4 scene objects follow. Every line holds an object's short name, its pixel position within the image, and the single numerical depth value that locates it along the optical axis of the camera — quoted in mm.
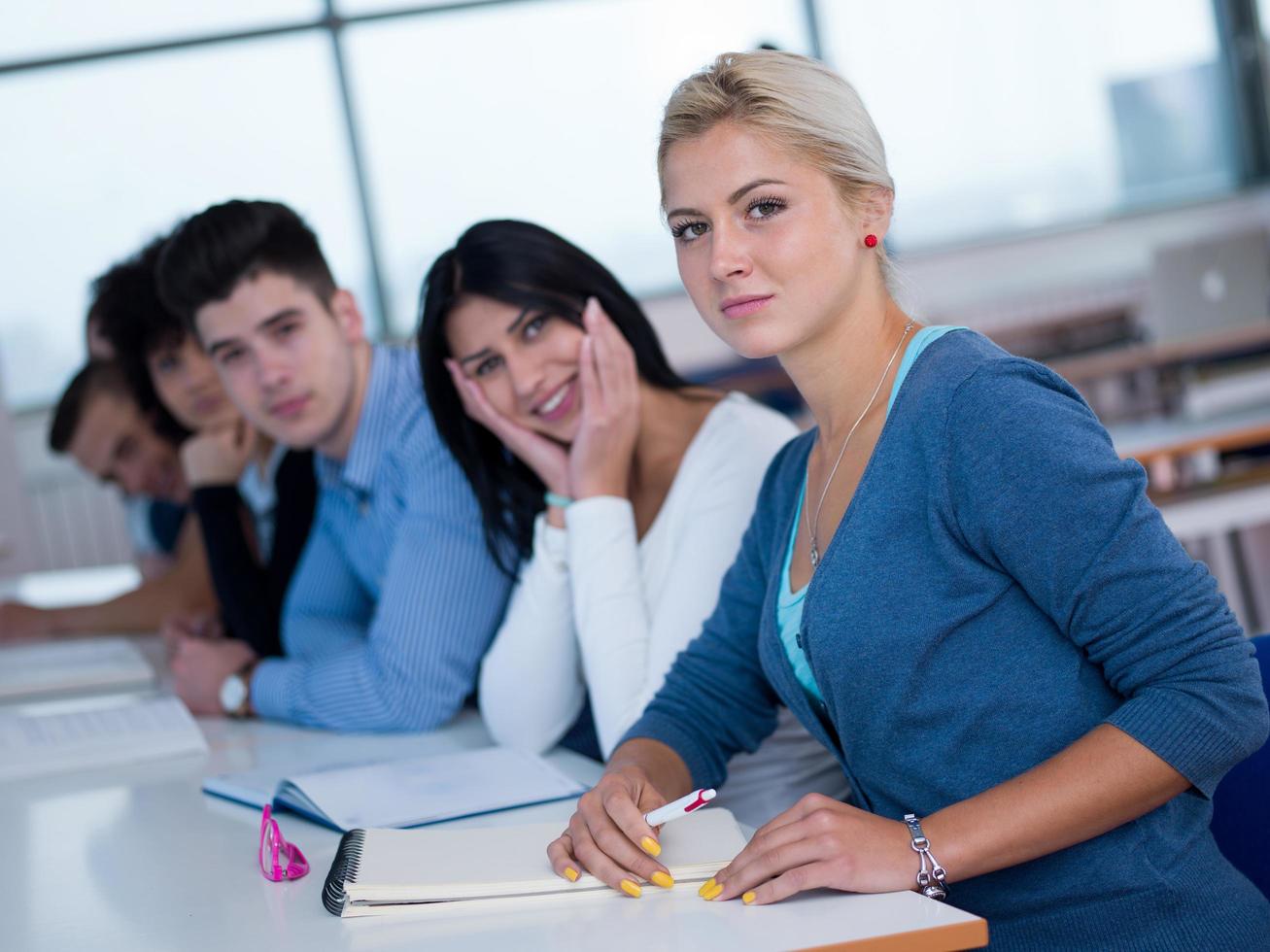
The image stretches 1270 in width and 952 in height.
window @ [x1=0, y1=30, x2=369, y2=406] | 6137
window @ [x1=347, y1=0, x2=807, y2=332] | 6441
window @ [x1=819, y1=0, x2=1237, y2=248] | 6809
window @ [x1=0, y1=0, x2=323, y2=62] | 6086
